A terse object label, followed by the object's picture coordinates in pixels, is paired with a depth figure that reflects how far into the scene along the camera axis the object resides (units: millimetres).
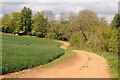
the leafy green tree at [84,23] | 42288
